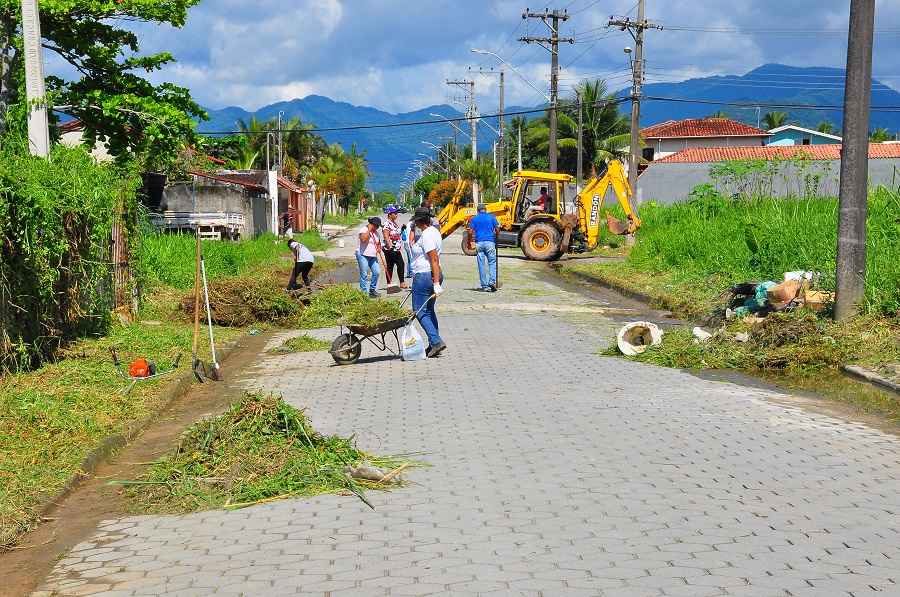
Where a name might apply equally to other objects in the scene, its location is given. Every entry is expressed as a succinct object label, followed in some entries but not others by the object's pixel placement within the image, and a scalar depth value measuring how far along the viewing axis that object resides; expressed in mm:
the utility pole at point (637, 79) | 35062
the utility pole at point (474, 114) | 67856
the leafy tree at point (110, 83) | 17406
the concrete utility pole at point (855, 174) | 12438
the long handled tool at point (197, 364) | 10724
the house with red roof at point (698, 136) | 71312
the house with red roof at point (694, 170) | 43062
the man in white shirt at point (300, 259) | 17750
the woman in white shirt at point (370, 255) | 18828
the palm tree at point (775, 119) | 104562
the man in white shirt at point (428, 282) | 11906
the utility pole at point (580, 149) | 53116
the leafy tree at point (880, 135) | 83688
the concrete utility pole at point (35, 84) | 13211
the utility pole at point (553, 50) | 42062
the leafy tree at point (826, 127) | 99588
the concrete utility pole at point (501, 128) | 59219
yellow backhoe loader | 32031
